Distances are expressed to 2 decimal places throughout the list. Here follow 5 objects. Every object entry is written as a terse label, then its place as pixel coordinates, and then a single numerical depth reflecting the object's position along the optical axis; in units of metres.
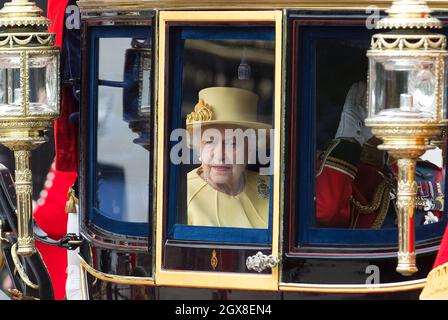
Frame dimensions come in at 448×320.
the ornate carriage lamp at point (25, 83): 11.87
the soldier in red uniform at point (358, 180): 11.76
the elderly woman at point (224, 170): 11.78
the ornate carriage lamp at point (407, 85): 10.78
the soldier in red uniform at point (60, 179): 13.09
